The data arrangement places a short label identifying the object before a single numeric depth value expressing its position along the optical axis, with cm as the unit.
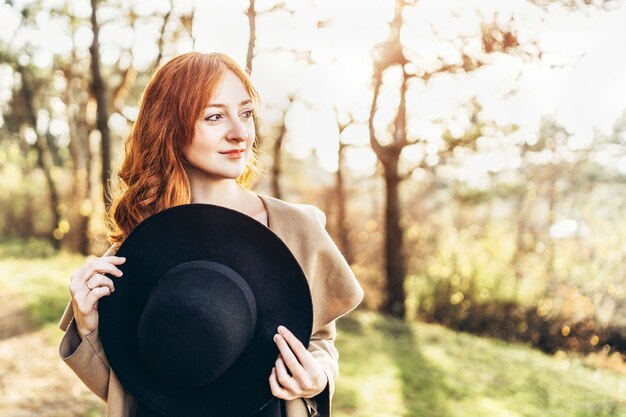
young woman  153
